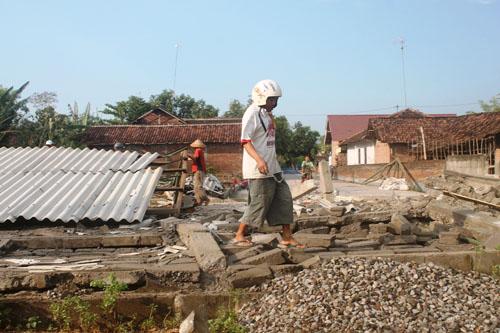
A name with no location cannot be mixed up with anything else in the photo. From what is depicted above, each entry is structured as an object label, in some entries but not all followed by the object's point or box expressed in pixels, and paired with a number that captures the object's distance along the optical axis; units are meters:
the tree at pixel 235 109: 56.30
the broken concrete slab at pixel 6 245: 5.09
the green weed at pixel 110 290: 3.55
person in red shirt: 10.45
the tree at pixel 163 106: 40.84
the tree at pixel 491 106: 41.63
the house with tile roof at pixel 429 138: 20.30
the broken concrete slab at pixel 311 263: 4.21
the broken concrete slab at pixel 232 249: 4.60
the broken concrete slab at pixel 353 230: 6.47
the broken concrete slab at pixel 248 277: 3.91
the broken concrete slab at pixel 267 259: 4.25
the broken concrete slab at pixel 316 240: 4.98
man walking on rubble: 4.65
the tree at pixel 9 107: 22.84
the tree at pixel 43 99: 28.08
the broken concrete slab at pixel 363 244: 5.29
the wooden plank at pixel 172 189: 8.45
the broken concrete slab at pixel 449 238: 5.55
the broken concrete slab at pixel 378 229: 6.18
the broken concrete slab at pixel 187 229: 5.23
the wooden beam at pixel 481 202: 8.35
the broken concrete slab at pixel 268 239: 4.86
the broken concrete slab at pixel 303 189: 9.74
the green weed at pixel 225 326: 3.37
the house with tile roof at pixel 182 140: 29.03
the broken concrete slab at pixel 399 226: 6.11
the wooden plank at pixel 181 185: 8.35
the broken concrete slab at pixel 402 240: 5.62
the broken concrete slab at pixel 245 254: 4.37
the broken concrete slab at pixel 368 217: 6.95
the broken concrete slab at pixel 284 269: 4.10
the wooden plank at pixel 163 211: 7.86
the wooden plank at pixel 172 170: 9.21
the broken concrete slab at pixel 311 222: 6.63
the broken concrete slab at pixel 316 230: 6.15
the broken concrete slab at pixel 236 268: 4.00
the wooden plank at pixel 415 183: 14.61
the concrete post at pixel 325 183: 9.61
